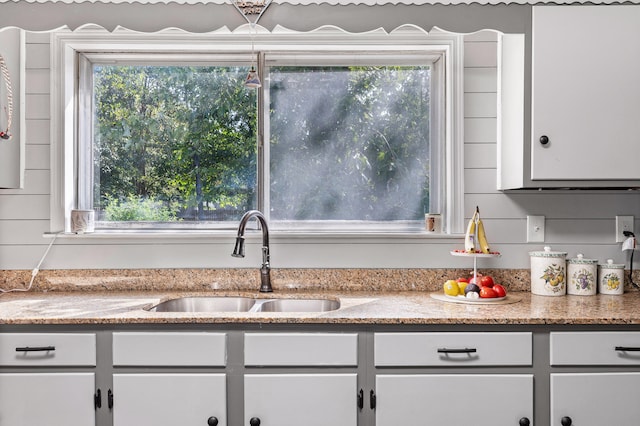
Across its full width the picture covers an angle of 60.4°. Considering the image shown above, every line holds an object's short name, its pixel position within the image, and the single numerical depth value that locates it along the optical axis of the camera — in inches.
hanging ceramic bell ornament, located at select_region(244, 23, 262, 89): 79.8
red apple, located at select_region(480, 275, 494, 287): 84.7
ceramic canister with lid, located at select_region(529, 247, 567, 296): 89.0
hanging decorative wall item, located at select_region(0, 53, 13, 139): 84.6
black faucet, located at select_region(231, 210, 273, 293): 90.4
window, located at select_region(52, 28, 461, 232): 99.3
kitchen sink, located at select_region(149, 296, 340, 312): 89.2
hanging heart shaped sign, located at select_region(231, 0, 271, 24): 75.2
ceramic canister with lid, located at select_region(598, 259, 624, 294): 90.0
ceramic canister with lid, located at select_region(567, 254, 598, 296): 89.9
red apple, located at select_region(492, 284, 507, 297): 83.2
